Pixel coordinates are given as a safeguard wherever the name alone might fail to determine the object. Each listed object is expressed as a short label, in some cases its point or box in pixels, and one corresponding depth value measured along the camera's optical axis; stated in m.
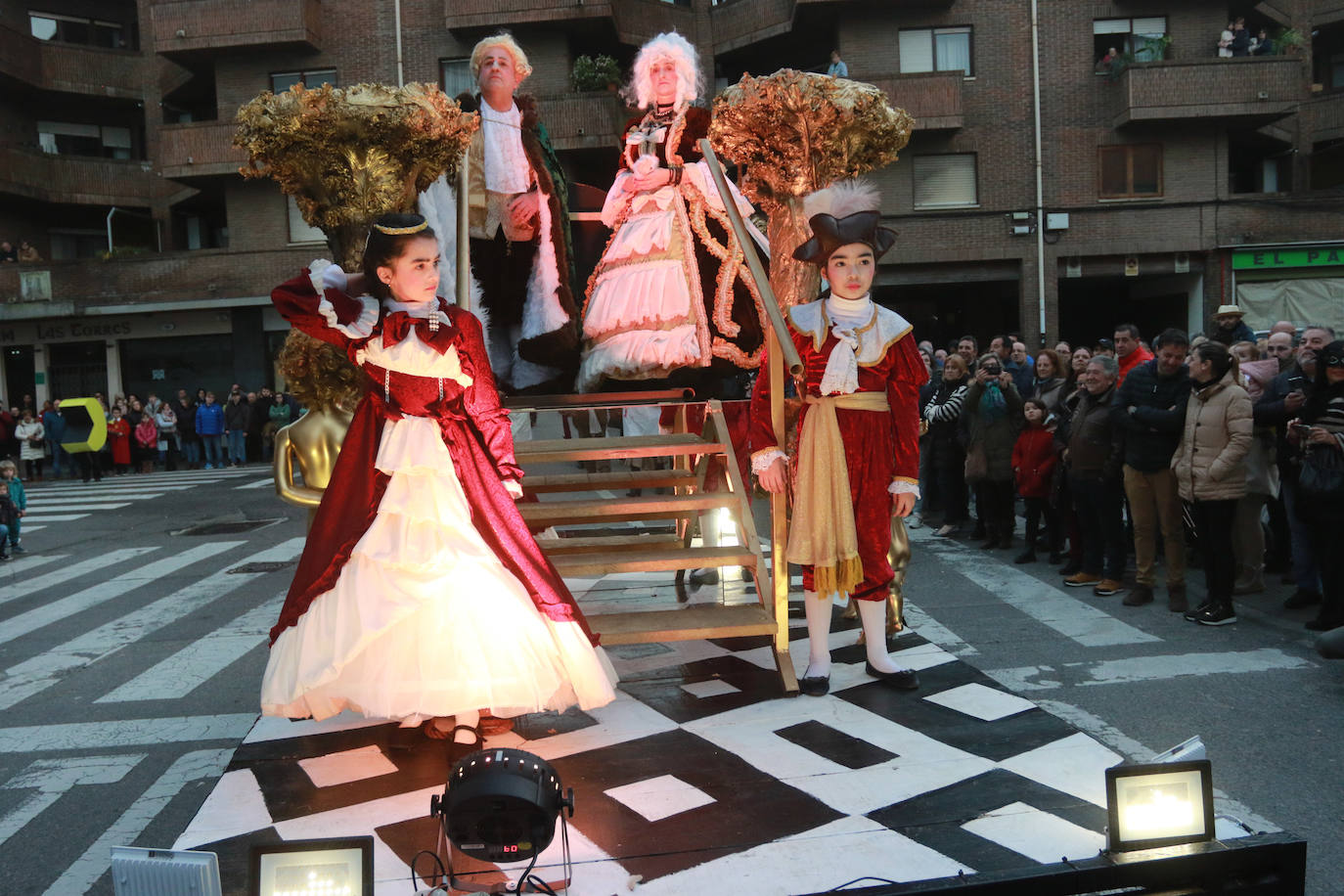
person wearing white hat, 7.89
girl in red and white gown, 3.50
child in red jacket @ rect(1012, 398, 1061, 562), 7.91
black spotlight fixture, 2.60
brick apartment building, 20.34
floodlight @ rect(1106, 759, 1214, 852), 2.72
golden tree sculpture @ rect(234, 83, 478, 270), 4.49
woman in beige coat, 5.98
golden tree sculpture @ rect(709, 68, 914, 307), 5.07
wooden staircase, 4.50
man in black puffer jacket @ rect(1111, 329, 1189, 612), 6.49
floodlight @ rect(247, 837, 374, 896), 2.49
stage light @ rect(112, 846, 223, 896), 2.40
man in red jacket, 7.73
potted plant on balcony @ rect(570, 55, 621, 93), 17.76
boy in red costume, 4.40
